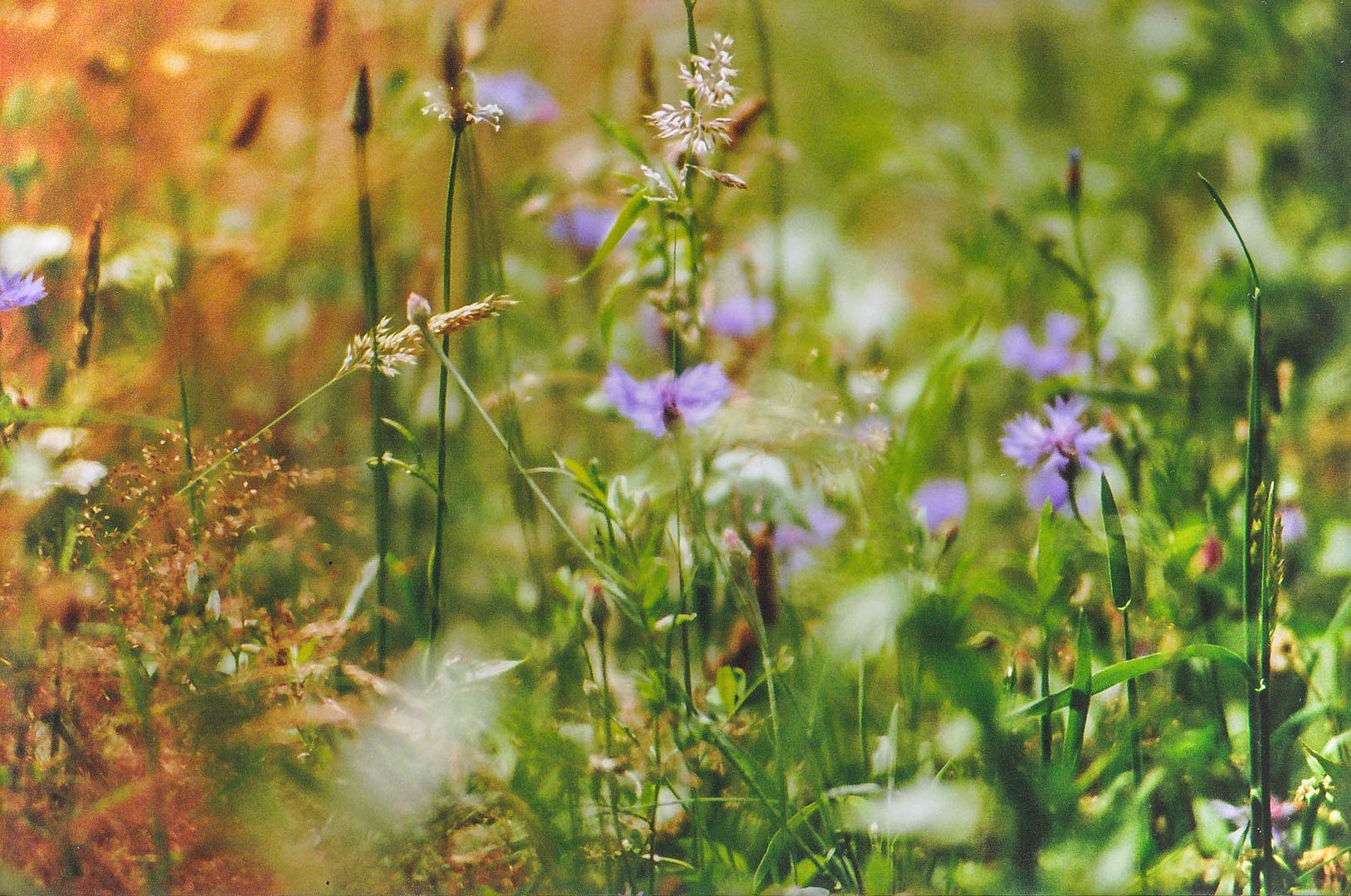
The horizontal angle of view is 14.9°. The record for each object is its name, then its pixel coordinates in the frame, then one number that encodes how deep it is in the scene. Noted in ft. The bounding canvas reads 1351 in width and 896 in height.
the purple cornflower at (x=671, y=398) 5.19
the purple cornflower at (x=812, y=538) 5.44
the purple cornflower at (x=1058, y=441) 5.21
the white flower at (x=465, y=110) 5.05
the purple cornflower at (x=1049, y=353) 5.70
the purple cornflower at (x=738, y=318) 5.78
